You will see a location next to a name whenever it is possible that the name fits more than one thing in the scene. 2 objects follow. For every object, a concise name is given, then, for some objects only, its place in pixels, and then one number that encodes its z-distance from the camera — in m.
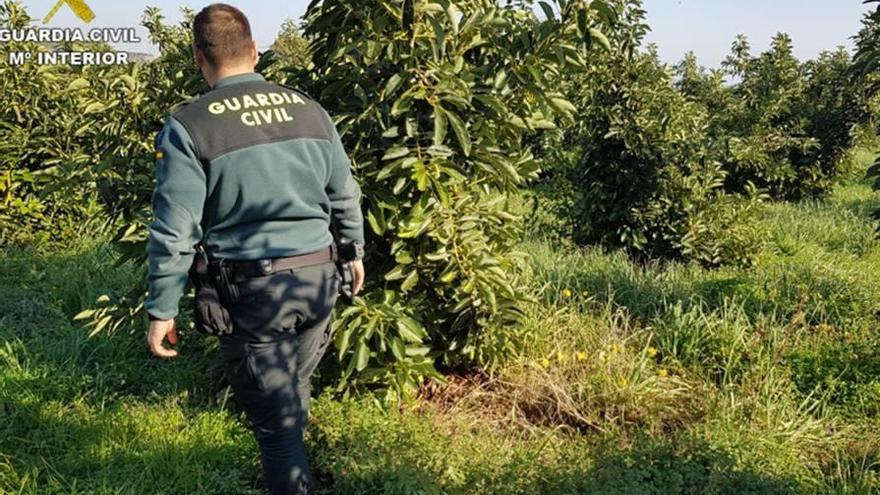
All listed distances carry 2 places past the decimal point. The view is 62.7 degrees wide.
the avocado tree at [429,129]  3.29
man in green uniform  2.45
